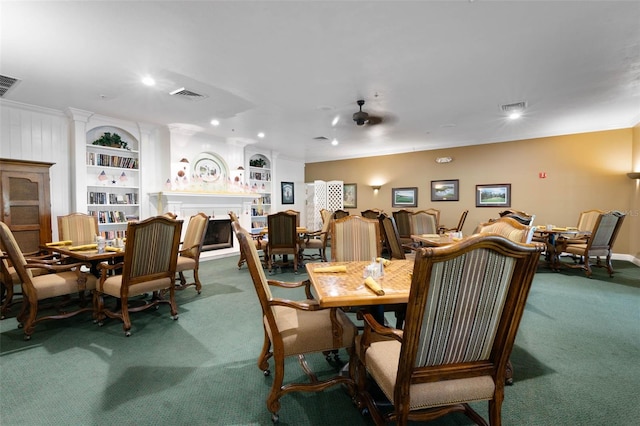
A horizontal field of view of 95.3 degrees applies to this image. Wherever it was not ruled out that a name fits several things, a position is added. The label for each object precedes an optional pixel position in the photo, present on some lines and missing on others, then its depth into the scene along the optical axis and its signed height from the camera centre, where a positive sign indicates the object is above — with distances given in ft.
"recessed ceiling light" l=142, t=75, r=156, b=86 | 11.93 +5.26
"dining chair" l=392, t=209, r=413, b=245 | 19.17 -1.14
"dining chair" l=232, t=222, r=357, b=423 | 5.26 -2.42
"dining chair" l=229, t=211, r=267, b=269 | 17.69 -2.38
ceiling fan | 14.53 +4.53
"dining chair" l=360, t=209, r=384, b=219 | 19.74 -0.53
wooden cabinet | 13.62 +0.28
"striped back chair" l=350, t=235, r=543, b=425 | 3.44 -1.56
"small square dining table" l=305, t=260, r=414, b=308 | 5.02 -1.59
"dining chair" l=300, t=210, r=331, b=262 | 18.29 -2.28
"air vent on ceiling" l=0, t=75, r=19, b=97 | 11.88 +5.23
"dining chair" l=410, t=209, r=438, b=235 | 18.31 -1.07
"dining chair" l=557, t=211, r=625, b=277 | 14.92 -1.78
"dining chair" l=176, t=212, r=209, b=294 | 12.59 -1.88
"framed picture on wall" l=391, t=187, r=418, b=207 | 26.84 +0.85
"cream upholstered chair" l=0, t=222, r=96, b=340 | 8.40 -2.38
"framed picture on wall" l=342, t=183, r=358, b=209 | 30.40 +1.16
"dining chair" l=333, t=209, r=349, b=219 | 21.73 -0.58
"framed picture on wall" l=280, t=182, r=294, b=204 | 30.42 +1.51
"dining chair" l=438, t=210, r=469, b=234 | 21.44 -1.53
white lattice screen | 30.35 +1.07
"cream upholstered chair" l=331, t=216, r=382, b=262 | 9.32 -1.09
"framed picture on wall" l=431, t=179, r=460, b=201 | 24.81 +1.38
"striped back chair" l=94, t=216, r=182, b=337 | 8.89 -1.94
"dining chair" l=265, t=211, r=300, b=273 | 16.53 -1.71
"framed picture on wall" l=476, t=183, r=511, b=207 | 22.76 +0.87
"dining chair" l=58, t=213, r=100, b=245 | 13.70 -1.03
